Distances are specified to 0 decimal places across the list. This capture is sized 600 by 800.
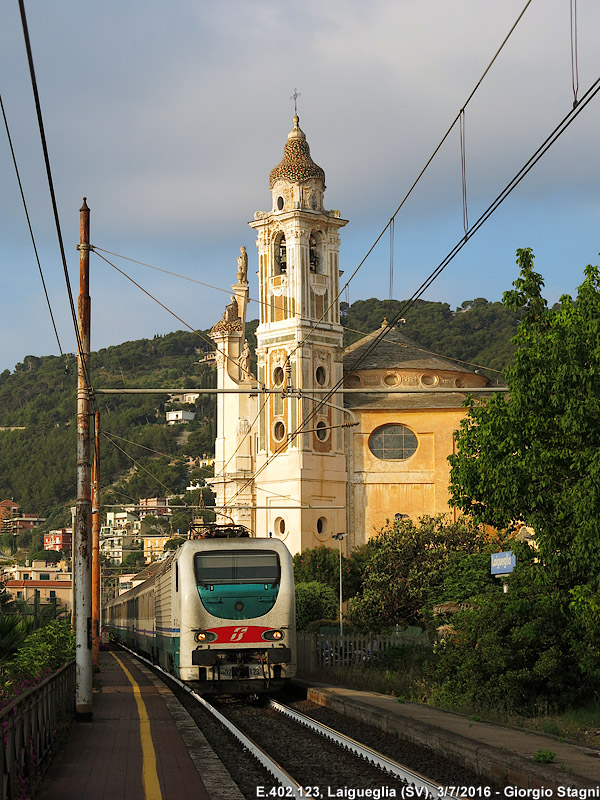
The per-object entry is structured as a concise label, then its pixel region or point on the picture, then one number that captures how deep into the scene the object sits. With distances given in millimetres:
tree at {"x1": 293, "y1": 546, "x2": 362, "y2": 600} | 70938
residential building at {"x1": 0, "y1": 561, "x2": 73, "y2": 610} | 145700
